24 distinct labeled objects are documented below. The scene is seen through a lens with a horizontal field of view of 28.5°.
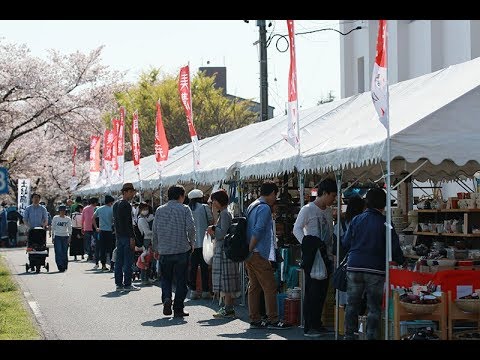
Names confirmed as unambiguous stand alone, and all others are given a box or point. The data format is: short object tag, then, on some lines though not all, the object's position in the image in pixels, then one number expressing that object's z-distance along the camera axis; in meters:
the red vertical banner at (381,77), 9.95
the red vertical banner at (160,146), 21.88
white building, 29.20
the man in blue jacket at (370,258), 9.98
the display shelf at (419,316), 9.96
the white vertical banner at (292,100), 13.02
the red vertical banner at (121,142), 27.38
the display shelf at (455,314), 10.10
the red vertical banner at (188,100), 19.31
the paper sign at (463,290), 10.26
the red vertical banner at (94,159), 36.53
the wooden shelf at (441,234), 13.82
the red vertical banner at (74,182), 44.07
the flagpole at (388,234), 9.73
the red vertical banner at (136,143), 25.38
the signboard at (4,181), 12.52
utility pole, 26.30
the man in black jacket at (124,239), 17.34
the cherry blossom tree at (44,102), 37.25
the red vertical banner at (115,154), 29.58
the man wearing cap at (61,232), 23.22
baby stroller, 22.81
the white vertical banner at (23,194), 37.22
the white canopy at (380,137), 9.92
